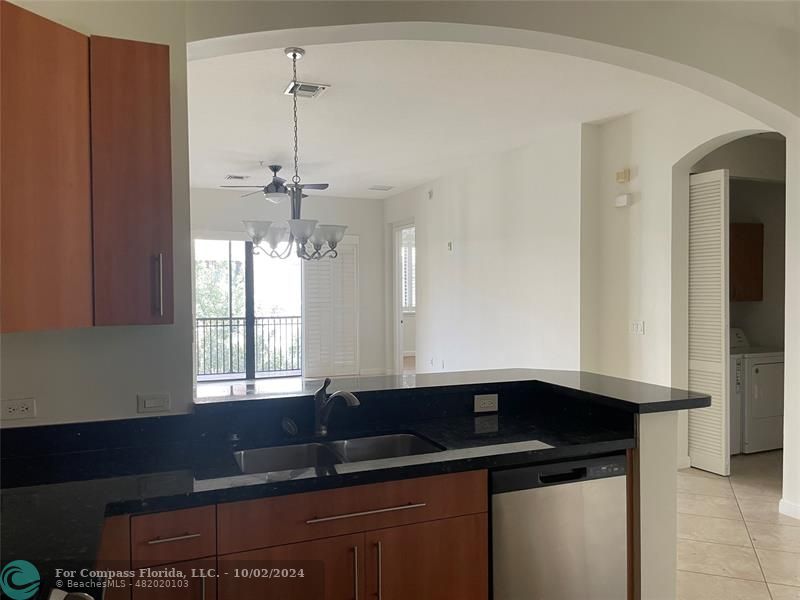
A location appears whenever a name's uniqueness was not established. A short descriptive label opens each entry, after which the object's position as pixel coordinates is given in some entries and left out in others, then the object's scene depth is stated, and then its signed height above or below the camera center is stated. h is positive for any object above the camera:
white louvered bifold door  4.20 -0.20
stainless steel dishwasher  1.94 -0.86
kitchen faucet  2.17 -0.45
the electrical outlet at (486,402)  2.59 -0.52
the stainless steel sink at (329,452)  2.13 -0.64
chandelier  4.18 +0.45
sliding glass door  8.29 -0.34
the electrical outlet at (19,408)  1.89 -0.39
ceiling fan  5.26 +0.93
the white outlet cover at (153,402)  2.05 -0.40
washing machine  4.79 -0.96
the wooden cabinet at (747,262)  5.05 +0.23
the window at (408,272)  11.09 +0.34
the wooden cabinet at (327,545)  1.55 -0.76
